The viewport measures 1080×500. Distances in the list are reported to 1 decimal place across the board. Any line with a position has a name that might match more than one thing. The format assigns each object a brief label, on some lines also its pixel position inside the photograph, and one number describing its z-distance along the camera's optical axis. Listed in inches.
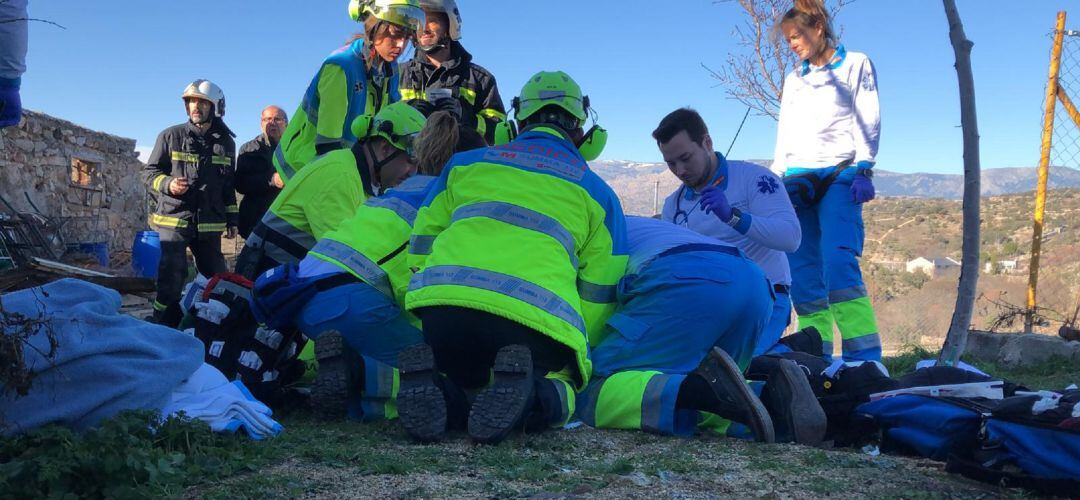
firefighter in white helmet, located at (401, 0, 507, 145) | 206.8
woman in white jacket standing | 193.5
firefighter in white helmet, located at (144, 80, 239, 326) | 255.4
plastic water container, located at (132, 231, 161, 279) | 415.5
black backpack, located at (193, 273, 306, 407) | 136.7
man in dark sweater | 269.4
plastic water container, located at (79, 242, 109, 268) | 486.9
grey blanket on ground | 92.7
